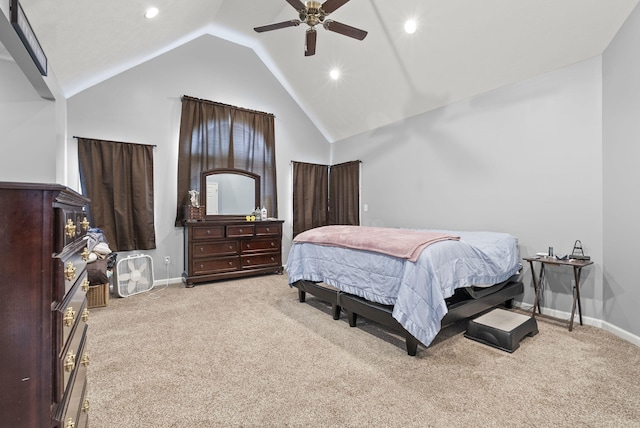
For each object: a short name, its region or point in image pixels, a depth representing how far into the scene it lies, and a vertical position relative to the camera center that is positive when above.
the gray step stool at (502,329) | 2.47 -1.00
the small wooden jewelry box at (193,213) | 4.66 +0.01
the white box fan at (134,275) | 4.08 -0.87
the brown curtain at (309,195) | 6.09 +0.37
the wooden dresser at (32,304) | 0.74 -0.23
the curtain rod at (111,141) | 4.00 +1.03
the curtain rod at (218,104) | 4.82 +1.87
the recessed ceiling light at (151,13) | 3.22 +2.20
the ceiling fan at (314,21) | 2.78 +1.91
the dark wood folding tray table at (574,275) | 2.84 -0.65
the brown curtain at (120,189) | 4.09 +0.34
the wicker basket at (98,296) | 3.50 -0.96
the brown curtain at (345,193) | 6.00 +0.41
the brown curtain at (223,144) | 4.80 +1.20
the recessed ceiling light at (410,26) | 3.66 +2.30
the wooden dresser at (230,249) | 4.51 -0.58
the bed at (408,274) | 2.32 -0.57
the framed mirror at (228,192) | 5.05 +0.37
